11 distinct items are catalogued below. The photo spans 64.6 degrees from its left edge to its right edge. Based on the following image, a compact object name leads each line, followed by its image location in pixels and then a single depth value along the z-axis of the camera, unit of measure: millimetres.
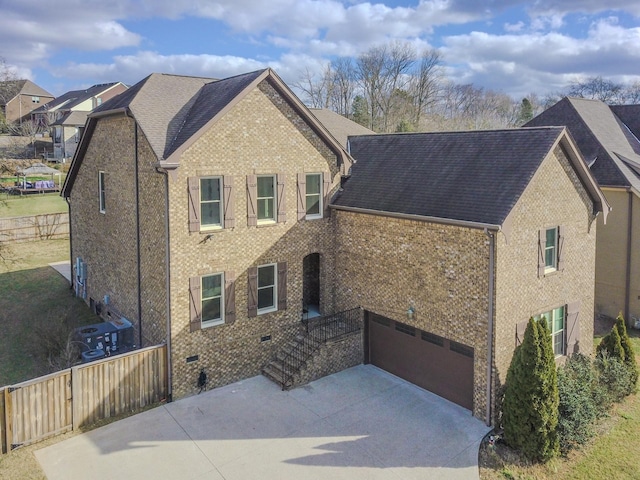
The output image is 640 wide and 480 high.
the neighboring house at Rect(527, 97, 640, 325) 20922
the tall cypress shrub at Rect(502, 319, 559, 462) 11695
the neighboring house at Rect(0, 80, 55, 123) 77062
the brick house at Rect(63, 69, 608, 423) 13375
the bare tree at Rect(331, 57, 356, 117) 61500
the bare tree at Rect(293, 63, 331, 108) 59169
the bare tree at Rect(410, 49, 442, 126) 61219
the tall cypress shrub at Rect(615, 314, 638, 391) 15156
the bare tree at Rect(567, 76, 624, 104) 71250
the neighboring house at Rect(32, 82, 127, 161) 58531
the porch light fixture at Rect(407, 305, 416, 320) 14773
